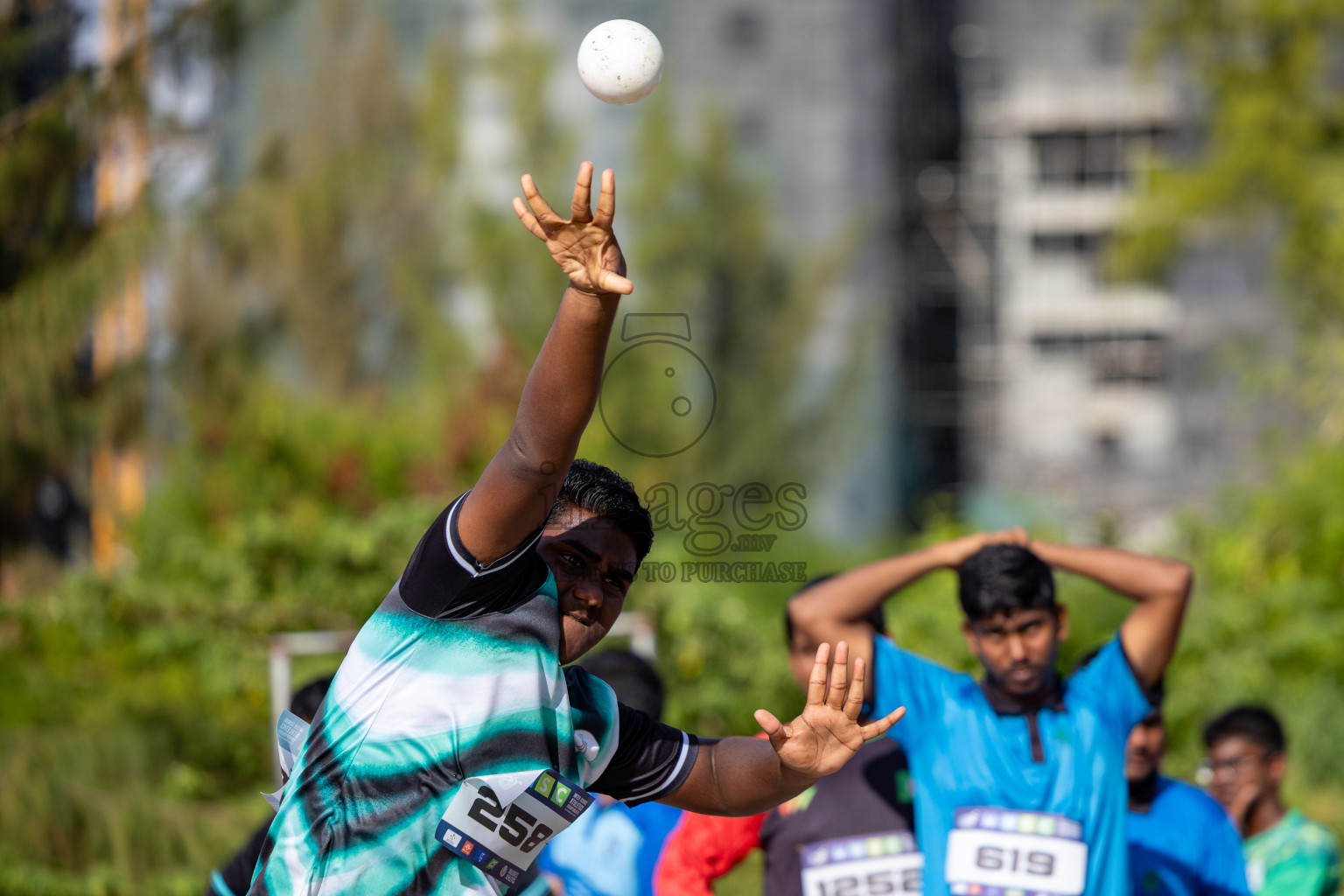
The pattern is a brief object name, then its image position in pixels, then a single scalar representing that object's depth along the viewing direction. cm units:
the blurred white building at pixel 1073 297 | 6234
